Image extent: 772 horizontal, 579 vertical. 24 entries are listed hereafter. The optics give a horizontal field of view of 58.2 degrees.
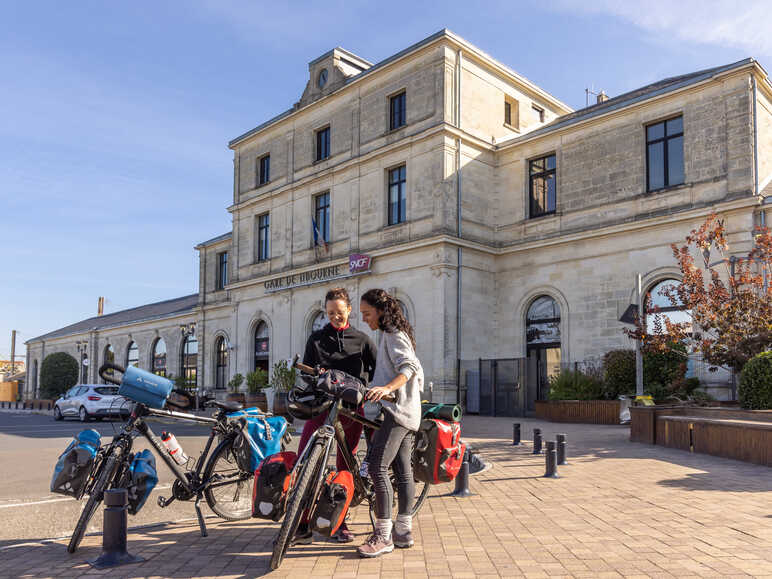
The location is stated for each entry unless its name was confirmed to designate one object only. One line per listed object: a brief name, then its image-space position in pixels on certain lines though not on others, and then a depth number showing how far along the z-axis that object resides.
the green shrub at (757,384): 11.23
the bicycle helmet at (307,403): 4.89
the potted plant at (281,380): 23.15
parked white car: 24.91
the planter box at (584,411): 18.66
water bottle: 5.46
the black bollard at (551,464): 8.66
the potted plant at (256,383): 29.51
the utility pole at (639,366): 14.94
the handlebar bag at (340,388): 4.61
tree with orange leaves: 12.92
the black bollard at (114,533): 4.62
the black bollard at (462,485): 7.39
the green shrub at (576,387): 20.22
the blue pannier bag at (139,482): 5.09
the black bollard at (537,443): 11.28
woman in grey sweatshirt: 4.88
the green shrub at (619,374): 19.75
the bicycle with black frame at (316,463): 4.43
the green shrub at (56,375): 48.34
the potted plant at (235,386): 32.31
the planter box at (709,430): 9.68
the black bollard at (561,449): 9.66
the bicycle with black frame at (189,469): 5.05
